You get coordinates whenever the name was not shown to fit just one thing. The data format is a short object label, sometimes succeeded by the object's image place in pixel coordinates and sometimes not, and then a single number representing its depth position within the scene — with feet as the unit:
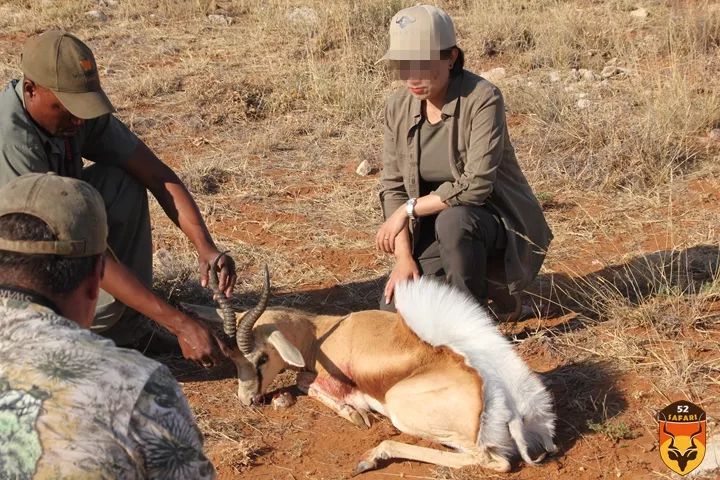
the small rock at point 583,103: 25.64
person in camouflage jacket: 6.16
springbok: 12.84
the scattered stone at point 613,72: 28.84
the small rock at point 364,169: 24.29
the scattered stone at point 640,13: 34.27
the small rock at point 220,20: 38.75
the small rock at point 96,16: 39.91
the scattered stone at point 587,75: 28.71
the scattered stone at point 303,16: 35.83
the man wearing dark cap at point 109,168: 13.07
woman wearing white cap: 14.39
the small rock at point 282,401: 15.29
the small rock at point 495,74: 30.25
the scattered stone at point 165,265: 18.63
